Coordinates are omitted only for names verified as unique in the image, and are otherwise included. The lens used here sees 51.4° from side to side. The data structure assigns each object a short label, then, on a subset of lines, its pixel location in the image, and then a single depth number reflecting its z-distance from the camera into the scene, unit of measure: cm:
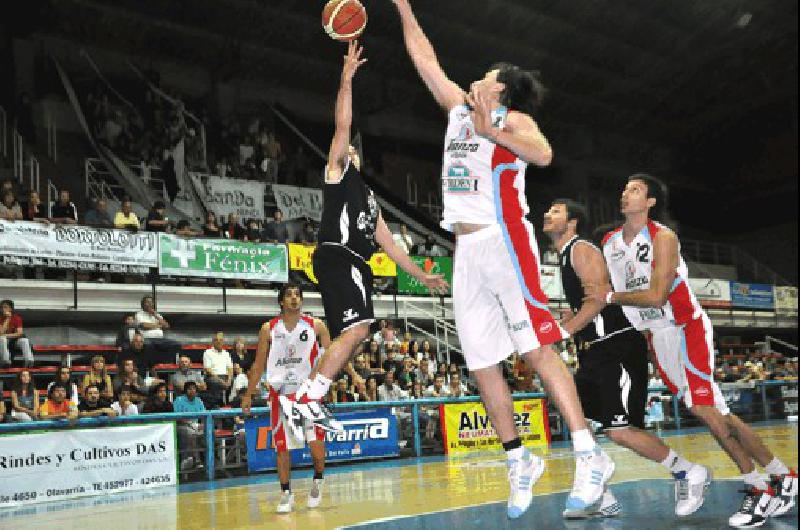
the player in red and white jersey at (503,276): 421
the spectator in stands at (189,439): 1109
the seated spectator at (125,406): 1139
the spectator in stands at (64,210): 1384
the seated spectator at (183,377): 1265
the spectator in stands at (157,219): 1520
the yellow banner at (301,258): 1666
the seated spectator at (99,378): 1142
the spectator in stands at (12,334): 1214
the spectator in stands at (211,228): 1598
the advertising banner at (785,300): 3147
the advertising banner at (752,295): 2930
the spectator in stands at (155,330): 1359
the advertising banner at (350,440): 1191
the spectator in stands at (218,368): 1292
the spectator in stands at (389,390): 1479
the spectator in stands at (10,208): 1310
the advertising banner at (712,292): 2741
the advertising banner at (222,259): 1494
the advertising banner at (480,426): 1412
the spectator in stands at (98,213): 1486
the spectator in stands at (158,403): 1156
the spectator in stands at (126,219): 1449
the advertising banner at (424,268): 1869
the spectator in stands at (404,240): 1942
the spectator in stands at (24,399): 1073
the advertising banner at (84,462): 934
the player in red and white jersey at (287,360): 756
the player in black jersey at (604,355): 538
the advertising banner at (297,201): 2047
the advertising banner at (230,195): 1942
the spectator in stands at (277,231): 1717
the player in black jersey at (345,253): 547
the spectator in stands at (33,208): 1352
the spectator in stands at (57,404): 1055
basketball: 588
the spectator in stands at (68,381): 1077
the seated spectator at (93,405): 1045
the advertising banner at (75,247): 1318
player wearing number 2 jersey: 495
